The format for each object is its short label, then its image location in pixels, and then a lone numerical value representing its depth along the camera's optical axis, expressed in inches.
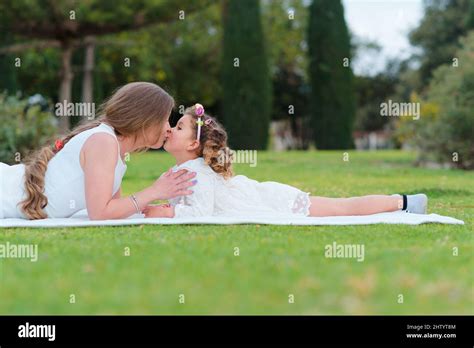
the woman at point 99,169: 207.6
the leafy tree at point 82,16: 832.3
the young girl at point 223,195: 226.8
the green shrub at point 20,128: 511.8
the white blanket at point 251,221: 210.2
